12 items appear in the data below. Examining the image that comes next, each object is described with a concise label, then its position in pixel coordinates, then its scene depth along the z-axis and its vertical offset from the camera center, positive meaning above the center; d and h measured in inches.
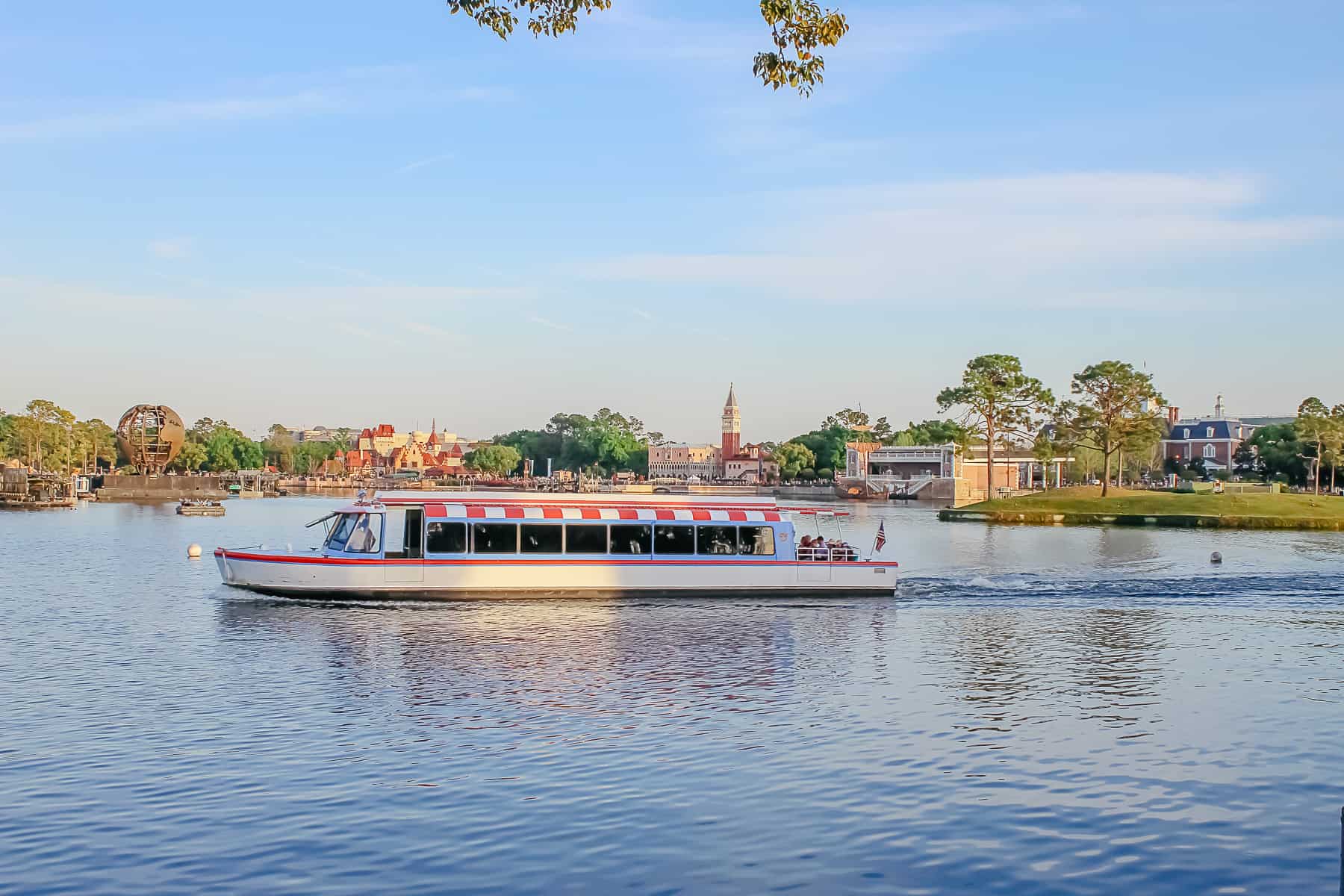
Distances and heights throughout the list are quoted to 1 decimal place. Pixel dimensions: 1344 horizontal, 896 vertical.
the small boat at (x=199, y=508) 4781.0 -142.9
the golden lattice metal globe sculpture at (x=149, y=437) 7224.4 +214.1
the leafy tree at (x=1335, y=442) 5251.0 +171.0
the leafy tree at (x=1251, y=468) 7603.4 +80.8
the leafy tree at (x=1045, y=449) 4478.3 +114.3
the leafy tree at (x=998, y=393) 4820.4 +344.4
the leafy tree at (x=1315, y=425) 5329.7 +257.7
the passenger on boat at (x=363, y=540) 1581.0 -86.3
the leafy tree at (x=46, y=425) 7426.2 +292.9
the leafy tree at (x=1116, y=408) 4456.2 +267.3
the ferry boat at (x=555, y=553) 1573.6 -105.9
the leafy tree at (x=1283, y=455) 6097.4 +129.0
